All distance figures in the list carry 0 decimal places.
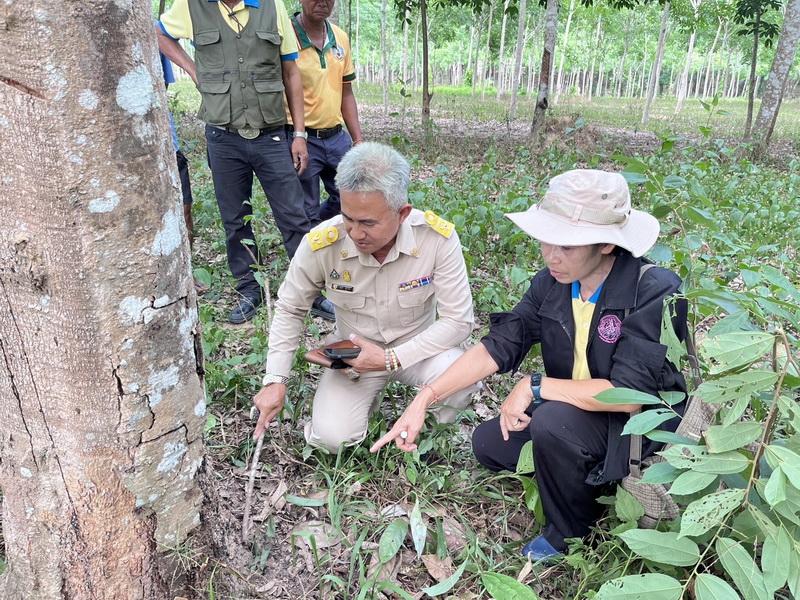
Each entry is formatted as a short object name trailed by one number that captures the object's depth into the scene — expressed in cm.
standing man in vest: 319
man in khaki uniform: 220
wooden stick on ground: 184
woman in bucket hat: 181
